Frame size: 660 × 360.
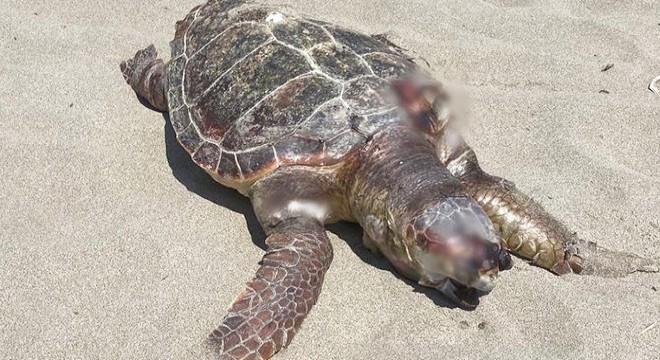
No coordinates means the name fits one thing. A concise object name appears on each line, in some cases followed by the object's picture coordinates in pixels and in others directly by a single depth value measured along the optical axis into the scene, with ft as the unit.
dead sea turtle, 8.73
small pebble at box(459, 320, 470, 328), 9.07
